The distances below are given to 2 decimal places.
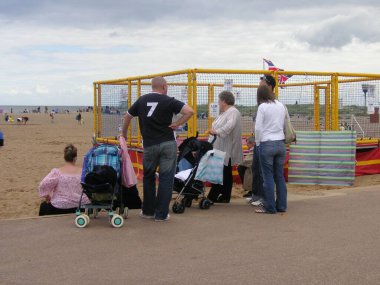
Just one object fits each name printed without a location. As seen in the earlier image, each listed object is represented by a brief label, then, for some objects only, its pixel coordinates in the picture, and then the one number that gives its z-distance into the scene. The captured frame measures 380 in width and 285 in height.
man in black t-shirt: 6.98
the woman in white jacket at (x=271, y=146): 7.62
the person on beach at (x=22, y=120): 50.50
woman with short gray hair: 8.15
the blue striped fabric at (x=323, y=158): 10.32
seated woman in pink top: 7.31
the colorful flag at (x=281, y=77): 11.38
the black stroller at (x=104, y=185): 6.66
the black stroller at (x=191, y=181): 7.83
